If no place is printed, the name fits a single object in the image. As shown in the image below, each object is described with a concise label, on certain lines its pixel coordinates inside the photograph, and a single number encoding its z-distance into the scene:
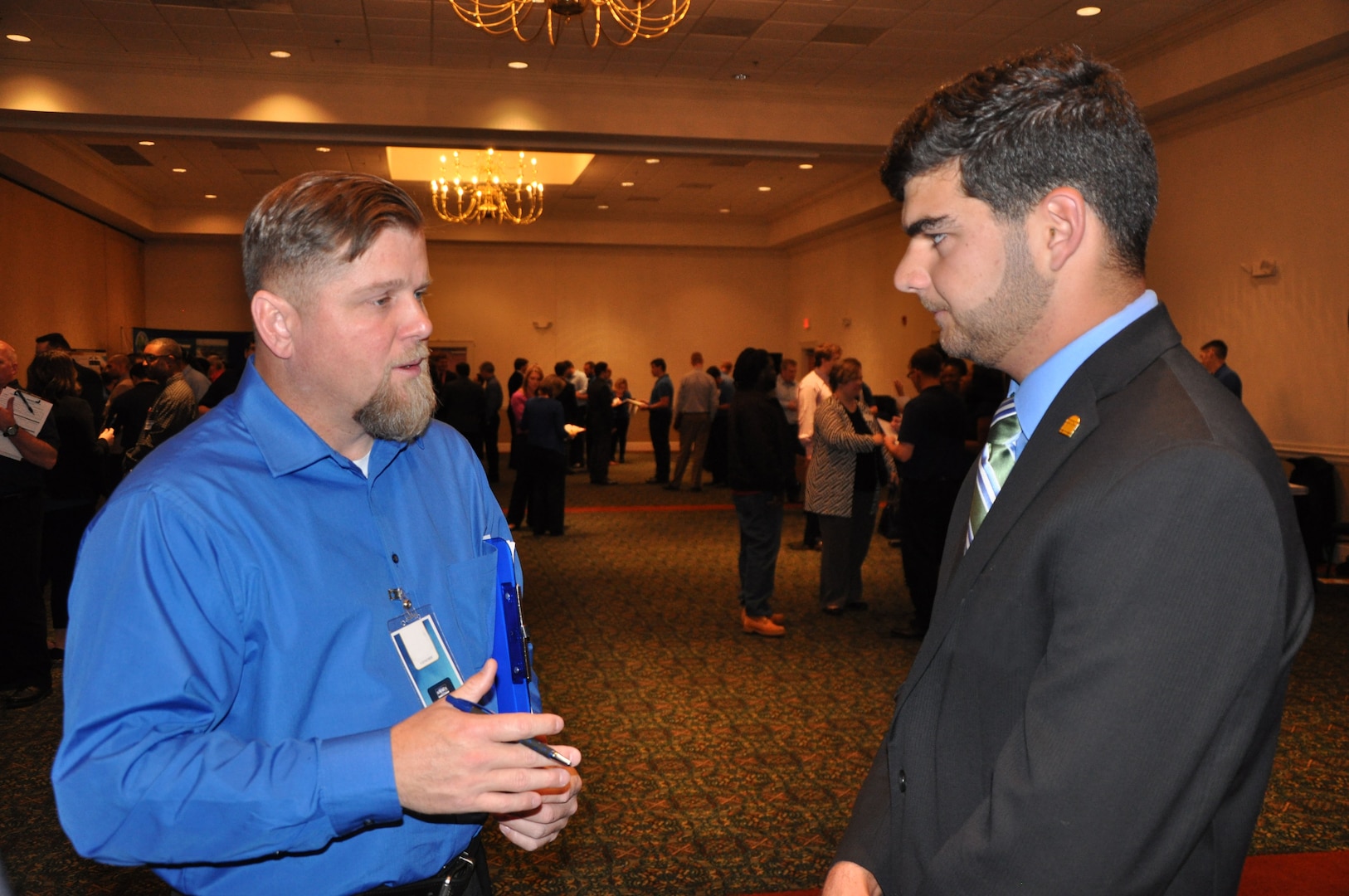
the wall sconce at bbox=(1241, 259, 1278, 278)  8.20
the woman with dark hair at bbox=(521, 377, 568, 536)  9.24
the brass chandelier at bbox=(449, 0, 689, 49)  7.11
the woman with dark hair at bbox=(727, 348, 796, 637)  5.85
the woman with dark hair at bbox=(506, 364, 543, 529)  9.62
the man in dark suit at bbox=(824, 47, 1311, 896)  0.94
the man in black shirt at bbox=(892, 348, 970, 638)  5.70
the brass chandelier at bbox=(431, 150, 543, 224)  13.34
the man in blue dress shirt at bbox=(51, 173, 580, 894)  1.10
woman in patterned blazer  6.27
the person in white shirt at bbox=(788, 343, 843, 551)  8.12
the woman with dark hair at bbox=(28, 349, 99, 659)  5.33
